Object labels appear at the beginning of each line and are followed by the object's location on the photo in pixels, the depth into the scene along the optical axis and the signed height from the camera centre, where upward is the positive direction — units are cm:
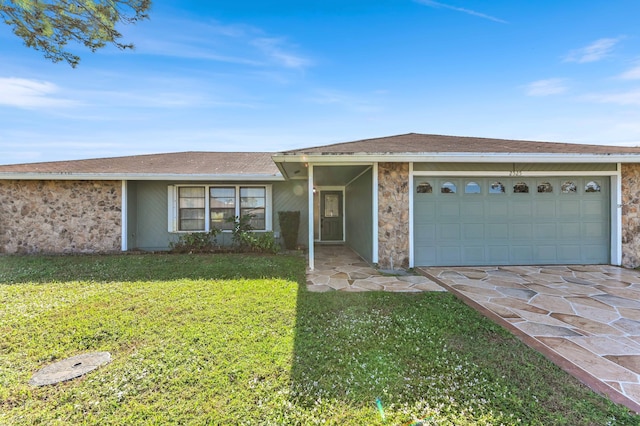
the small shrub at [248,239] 885 -86
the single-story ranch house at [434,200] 650 +29
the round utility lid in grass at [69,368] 251 -146
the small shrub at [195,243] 897 -100
